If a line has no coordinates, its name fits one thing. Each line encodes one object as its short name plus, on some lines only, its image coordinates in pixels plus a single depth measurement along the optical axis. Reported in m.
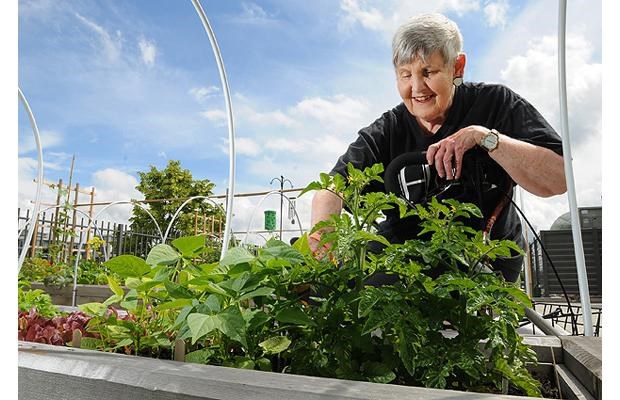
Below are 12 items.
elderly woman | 2.00
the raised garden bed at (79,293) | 4.73
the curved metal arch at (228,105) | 1.68
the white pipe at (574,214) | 1.05
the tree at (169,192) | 12.51
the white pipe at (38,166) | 1.63
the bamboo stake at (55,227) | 9.55
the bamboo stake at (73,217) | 9.38
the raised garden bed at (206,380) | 0.57
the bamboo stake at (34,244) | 9.33
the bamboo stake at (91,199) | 11.18
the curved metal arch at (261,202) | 4.70
